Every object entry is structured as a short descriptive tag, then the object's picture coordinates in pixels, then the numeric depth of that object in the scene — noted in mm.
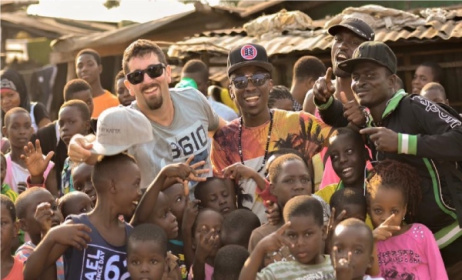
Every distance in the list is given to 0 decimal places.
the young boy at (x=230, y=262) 6363
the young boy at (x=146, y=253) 6059
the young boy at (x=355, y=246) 5855
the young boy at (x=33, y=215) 6797
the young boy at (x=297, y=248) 5883
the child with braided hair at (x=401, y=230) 6316
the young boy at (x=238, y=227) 6703
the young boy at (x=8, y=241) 6227
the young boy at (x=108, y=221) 6050
